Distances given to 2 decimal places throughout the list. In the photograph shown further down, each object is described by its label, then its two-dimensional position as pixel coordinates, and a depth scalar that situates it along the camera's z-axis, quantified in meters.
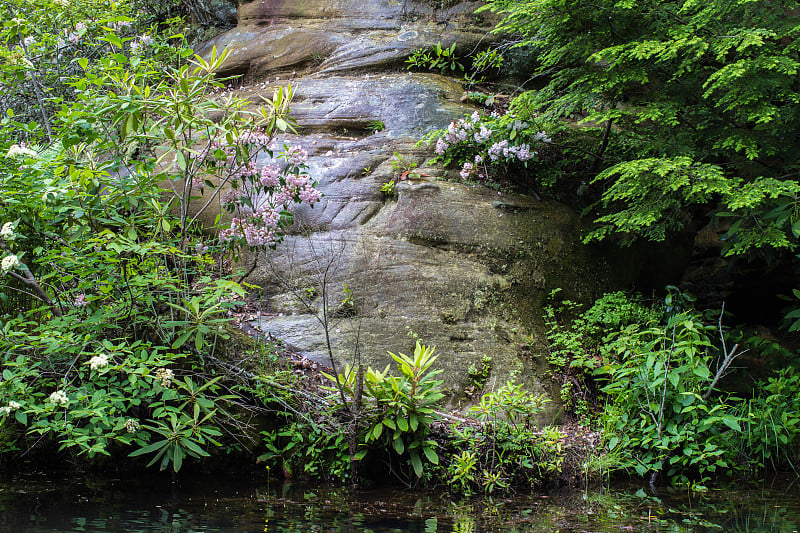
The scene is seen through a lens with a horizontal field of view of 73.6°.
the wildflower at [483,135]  5.86
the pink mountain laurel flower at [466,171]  5.96
